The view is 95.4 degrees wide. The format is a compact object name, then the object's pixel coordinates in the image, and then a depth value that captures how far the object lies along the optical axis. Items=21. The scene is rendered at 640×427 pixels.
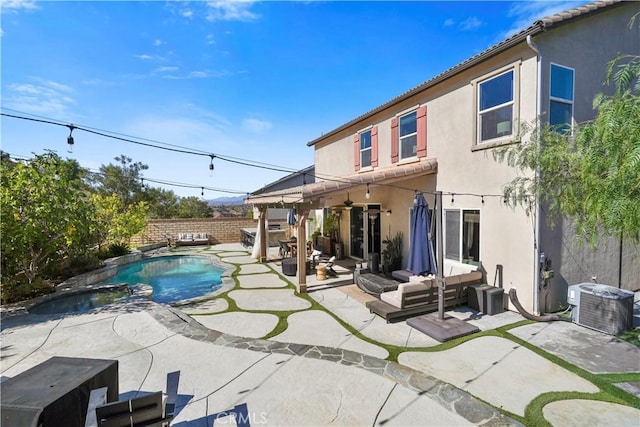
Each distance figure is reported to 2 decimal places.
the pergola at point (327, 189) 9.48
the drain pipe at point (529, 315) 7.32
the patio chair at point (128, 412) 2.84
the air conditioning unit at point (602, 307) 6.61
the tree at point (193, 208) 34.85
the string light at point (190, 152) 6.87
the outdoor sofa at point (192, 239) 23.88
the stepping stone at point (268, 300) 9.01
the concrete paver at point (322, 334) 6.17
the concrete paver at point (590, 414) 3.93
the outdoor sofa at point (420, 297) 7.64
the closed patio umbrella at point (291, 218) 18.71
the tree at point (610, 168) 3.99
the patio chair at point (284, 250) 16.90
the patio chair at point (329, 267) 12.35
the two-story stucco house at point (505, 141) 7.51
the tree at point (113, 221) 16.45
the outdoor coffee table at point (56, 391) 2.78
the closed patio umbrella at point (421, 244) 8.88
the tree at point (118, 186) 35.12
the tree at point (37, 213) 8.57
